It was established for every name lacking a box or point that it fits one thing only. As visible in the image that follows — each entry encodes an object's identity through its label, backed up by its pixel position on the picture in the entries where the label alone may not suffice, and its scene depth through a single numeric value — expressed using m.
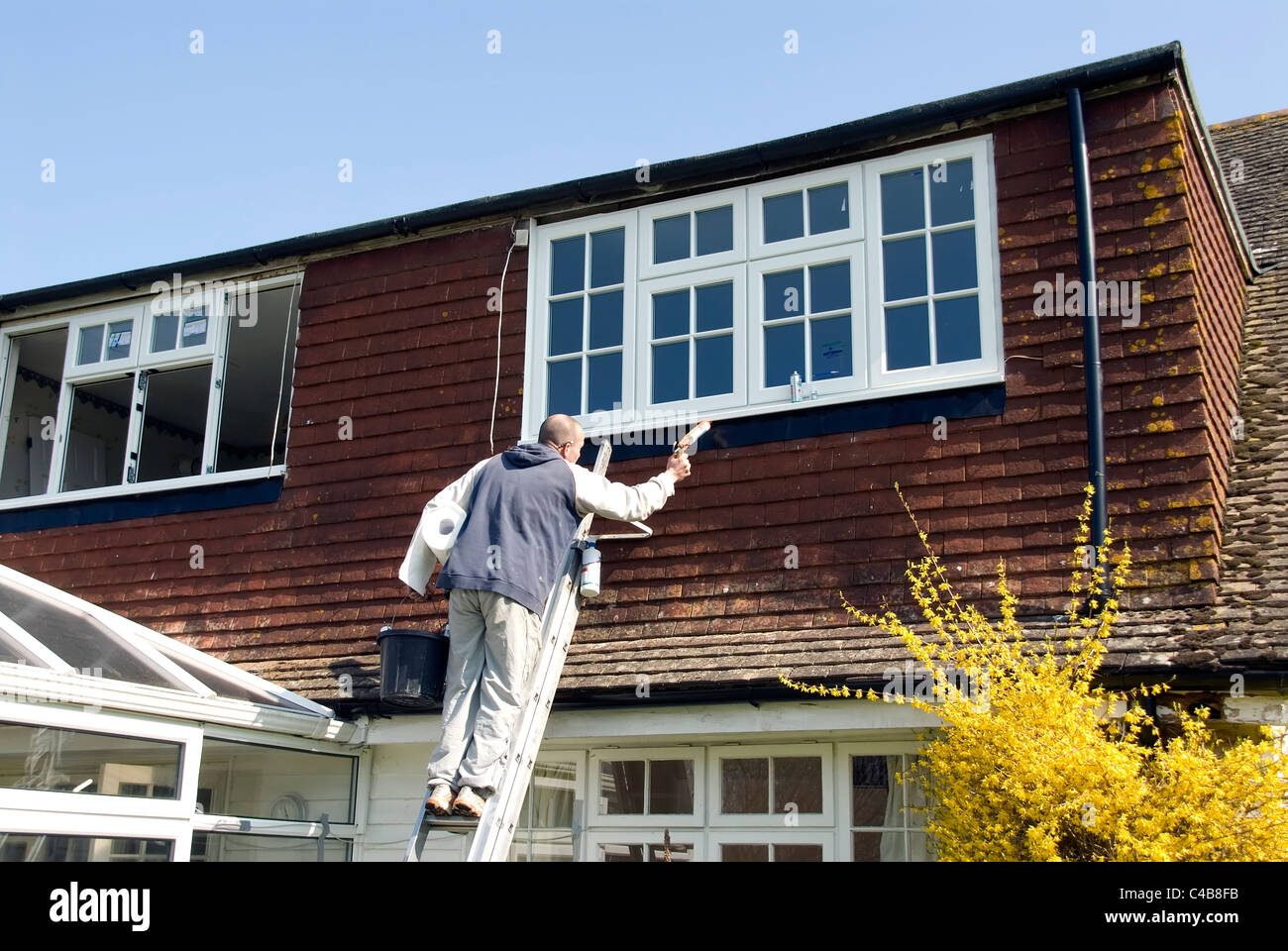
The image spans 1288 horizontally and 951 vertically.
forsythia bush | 4.94
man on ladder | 5.25
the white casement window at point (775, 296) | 7.20
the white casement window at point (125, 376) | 9.41
